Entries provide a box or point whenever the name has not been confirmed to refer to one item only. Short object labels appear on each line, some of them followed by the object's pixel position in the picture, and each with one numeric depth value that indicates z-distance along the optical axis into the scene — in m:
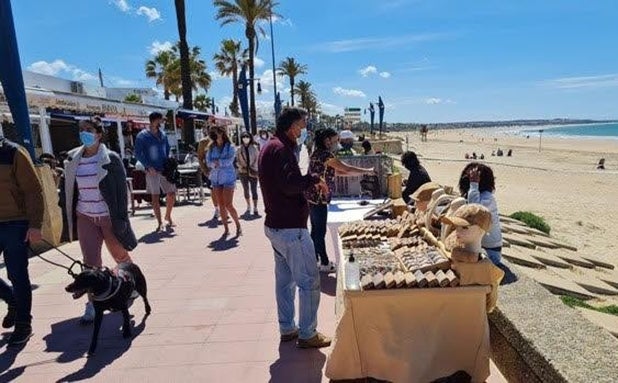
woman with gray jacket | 4.12
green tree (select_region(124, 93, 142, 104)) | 35.06
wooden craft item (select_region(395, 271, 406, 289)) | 2.64
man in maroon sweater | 3.16
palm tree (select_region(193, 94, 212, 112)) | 65.61
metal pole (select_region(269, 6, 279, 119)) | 34.34
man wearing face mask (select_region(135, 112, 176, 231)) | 7.50
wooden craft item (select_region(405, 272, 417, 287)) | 2.64
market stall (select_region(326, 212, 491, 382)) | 2.66
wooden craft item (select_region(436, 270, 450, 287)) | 2.63
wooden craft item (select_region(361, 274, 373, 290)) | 2.66
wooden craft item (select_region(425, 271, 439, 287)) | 2.63
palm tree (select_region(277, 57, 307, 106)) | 61.28
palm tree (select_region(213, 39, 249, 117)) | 50.22
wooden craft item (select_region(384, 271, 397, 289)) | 2.64
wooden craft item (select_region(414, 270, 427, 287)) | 2.63
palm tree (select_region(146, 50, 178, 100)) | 52.41
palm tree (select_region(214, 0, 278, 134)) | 30.47
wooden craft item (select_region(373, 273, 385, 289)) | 2.66
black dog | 3.49
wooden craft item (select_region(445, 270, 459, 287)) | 2.64
